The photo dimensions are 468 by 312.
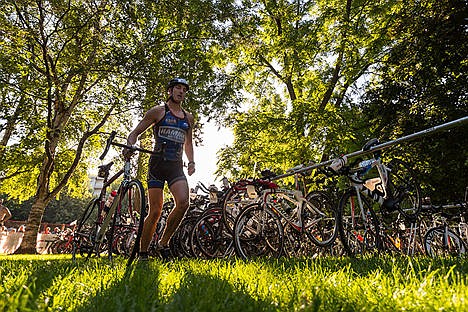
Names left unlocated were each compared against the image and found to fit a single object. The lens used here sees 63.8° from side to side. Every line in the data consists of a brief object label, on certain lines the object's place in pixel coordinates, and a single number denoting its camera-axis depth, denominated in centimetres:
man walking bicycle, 444
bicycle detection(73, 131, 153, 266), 417
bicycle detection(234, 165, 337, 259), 472
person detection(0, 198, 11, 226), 1391
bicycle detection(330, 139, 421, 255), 447
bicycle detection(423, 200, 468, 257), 581
